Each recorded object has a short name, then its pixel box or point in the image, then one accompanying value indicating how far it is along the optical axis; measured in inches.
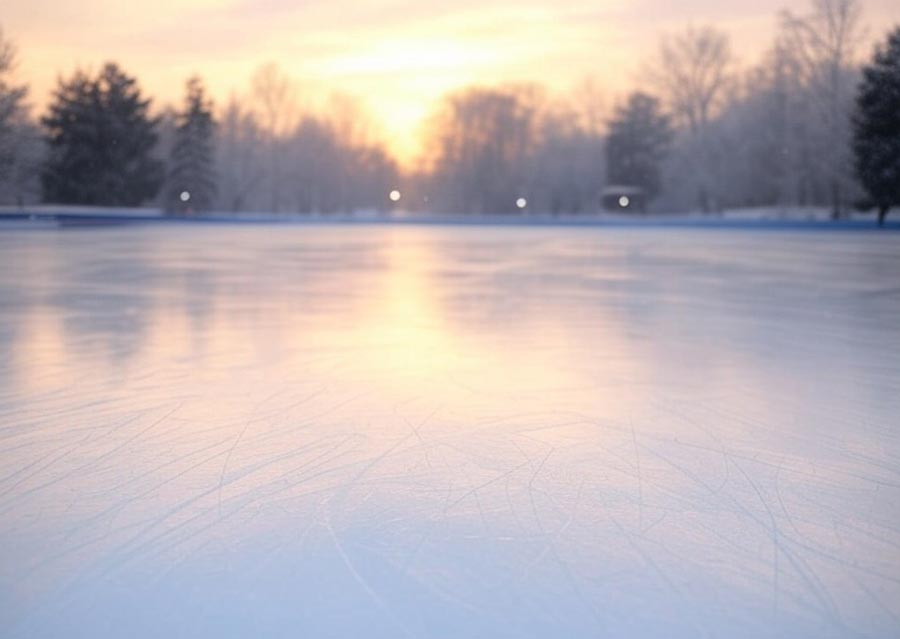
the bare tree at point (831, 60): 1445.6
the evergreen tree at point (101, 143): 1950.1
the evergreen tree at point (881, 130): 1286.9
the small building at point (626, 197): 2199.8
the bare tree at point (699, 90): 1897.1
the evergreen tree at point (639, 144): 2188.7
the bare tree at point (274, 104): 2298.2
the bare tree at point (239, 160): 2361.0
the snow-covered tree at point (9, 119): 1312.7
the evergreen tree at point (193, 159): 1945.1
